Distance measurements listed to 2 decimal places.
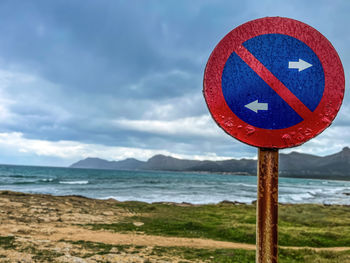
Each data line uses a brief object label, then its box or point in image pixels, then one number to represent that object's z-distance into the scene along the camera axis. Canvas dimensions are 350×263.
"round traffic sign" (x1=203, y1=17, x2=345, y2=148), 1.23
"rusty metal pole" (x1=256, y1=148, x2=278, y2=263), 1.25
